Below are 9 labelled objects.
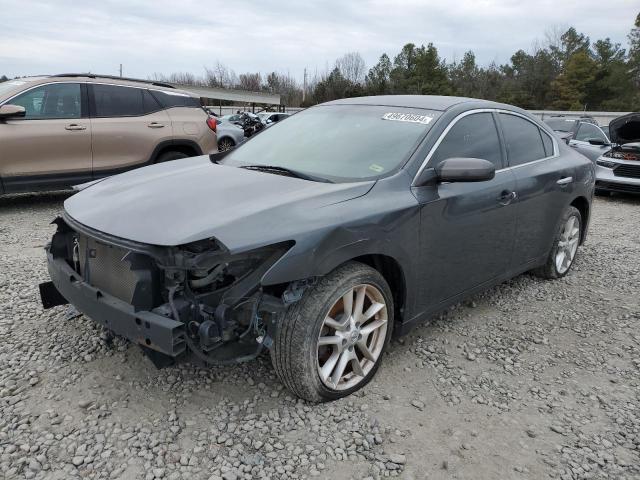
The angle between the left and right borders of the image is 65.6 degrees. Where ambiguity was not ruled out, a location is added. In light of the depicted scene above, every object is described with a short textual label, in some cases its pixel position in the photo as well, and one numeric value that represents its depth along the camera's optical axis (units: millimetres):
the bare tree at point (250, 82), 81625
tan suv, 6395
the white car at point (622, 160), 10070
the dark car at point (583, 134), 11469
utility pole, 74919
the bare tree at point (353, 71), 74250
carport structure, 43125
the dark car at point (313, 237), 2334
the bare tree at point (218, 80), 77188
